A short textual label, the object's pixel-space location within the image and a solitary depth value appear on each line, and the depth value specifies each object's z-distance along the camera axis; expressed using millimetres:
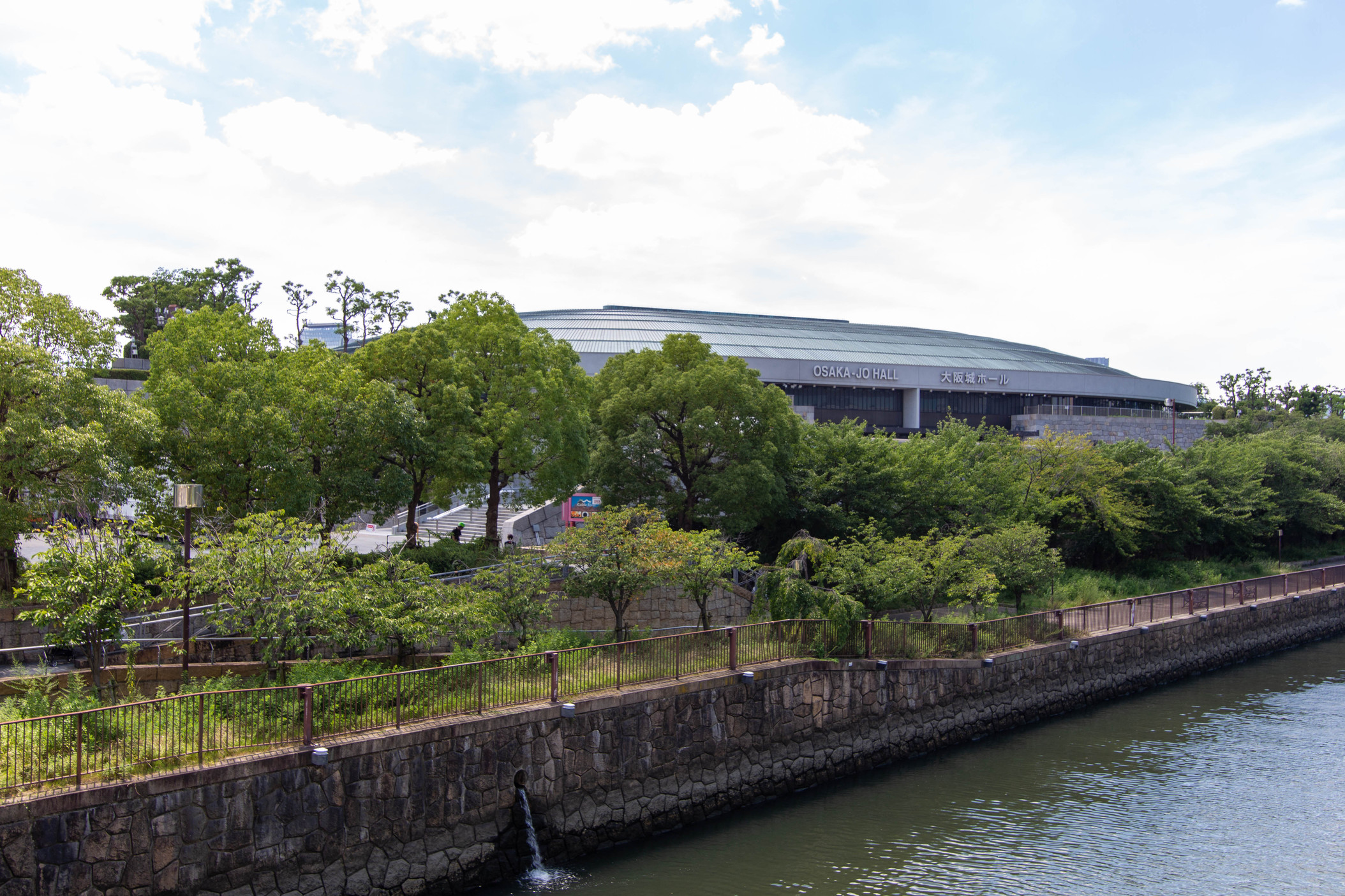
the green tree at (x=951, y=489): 34062
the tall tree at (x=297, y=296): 72438
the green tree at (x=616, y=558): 22969
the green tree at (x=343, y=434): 26062
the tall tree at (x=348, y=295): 69875
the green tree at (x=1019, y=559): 30016
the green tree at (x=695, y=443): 31203
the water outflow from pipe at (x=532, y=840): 16562
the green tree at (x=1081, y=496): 40281
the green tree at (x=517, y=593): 21078
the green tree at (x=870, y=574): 25578
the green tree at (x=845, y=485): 32875
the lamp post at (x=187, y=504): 16922
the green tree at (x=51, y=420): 20281
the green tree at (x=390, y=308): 68875
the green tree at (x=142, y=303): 74000
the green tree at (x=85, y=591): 15656
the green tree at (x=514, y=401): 29578
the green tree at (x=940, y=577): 26078
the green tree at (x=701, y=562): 23719
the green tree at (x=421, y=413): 27250
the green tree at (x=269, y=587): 17125
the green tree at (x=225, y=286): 72875
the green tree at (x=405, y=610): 18172
